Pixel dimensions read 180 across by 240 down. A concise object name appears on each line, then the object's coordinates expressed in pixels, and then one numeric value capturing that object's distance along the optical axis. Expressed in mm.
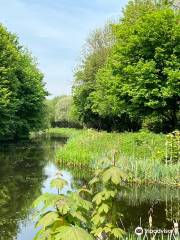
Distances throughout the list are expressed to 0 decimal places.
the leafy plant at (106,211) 6629
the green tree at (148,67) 30203
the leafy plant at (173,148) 21172
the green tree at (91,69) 53688
